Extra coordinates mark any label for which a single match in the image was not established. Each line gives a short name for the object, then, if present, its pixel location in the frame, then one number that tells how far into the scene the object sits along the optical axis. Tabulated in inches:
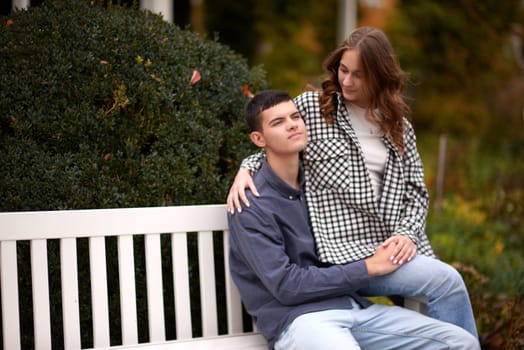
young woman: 215.0
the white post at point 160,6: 487.8
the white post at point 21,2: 411.8
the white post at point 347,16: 824.7
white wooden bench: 204.1
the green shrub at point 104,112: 213.8
